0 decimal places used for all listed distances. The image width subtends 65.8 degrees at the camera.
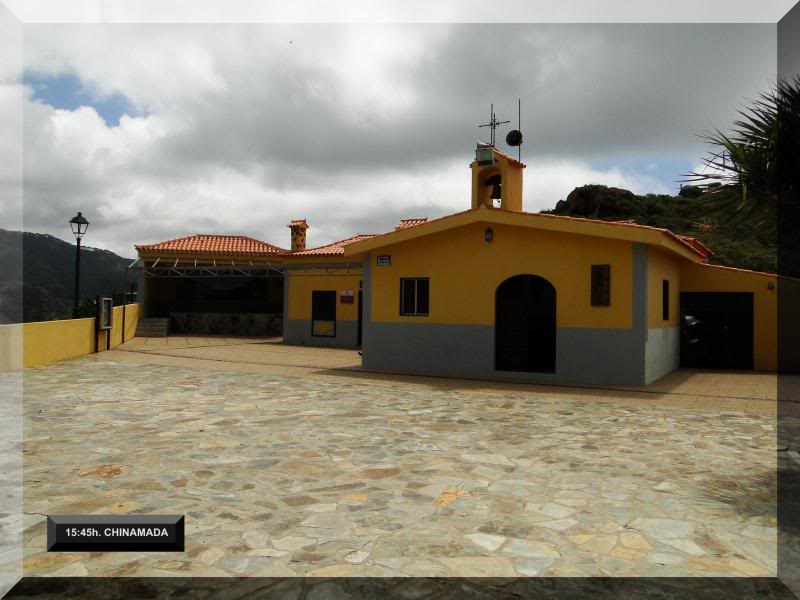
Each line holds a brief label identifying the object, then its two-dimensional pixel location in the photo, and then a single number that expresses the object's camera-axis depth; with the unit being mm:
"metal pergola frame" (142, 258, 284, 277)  29141
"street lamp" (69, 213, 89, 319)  20844
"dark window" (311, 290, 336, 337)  24234
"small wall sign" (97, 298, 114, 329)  19875
